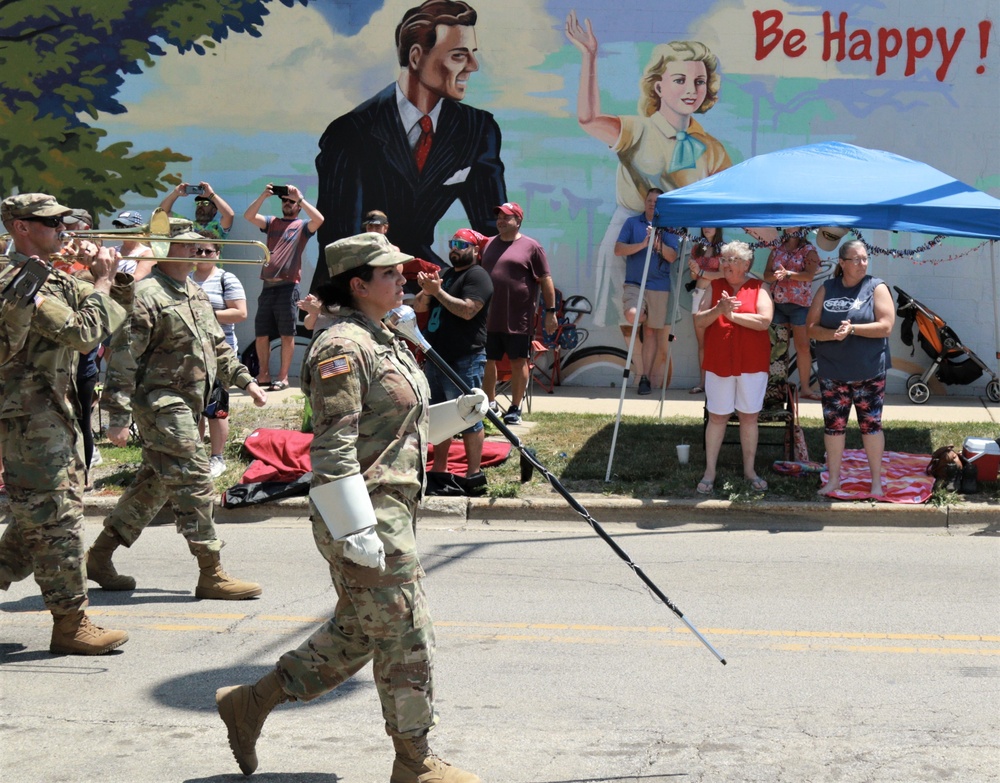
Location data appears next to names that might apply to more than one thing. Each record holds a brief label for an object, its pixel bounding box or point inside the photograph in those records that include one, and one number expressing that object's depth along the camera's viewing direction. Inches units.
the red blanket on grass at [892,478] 740.6
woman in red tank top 761.0
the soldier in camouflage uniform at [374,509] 325.7
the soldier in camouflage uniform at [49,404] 447.5
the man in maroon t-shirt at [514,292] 890.1
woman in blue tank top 741.9
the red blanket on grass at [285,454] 765.9
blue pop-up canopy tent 751.7
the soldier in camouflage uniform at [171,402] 522.0
